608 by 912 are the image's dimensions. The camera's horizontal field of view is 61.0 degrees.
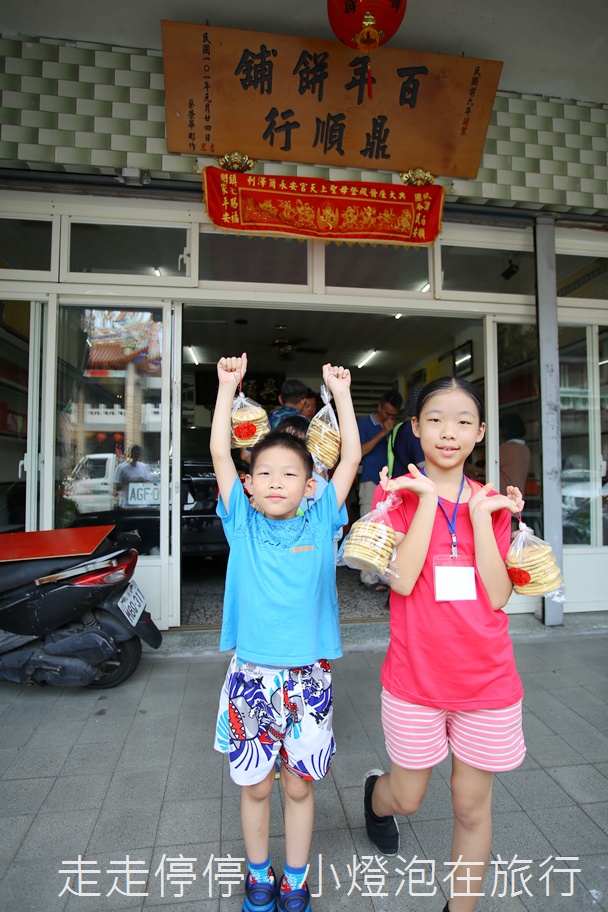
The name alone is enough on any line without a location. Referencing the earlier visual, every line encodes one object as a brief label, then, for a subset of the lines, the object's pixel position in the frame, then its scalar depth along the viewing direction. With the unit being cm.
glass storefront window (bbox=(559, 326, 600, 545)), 465
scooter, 290
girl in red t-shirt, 144
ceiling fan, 866
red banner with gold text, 370
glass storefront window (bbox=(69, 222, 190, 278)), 399
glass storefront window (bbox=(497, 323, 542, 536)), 445
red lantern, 284
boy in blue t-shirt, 154
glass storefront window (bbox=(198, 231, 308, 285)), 412
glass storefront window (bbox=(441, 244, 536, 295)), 448
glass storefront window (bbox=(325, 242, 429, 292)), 432
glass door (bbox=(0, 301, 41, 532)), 395
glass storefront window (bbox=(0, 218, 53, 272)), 393
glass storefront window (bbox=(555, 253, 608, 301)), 460
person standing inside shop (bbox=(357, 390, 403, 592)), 551
